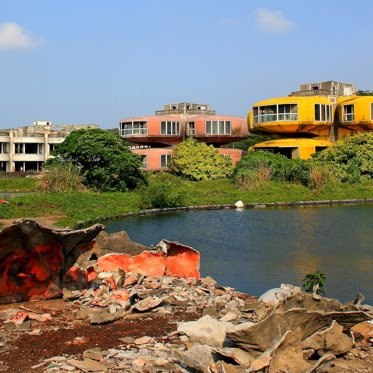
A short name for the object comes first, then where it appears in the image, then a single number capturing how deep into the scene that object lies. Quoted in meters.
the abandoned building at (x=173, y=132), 44.06
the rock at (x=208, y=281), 10.43
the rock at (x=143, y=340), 7.04
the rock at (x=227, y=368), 5.84
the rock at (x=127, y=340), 7.08
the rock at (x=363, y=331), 7.32
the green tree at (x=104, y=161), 32.88
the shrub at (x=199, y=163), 40.31
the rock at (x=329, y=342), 6.60
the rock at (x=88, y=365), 6.17
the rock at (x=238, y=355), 6.20
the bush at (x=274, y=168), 36.59
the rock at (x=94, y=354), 6.47
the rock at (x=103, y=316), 7.82
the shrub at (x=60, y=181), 31.31
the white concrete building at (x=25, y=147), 57.81
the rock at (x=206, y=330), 6.82
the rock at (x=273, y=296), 8.96
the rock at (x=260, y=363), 6.03
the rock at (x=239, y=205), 30.77
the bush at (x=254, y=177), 35.41
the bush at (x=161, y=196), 29.41
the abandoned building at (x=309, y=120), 42.47
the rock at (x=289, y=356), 6.00
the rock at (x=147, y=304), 8.36
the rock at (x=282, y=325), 6.39
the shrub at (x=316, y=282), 10.96
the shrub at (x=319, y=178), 35.66
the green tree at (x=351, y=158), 37.75
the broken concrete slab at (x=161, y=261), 10.97
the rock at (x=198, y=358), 6.04
